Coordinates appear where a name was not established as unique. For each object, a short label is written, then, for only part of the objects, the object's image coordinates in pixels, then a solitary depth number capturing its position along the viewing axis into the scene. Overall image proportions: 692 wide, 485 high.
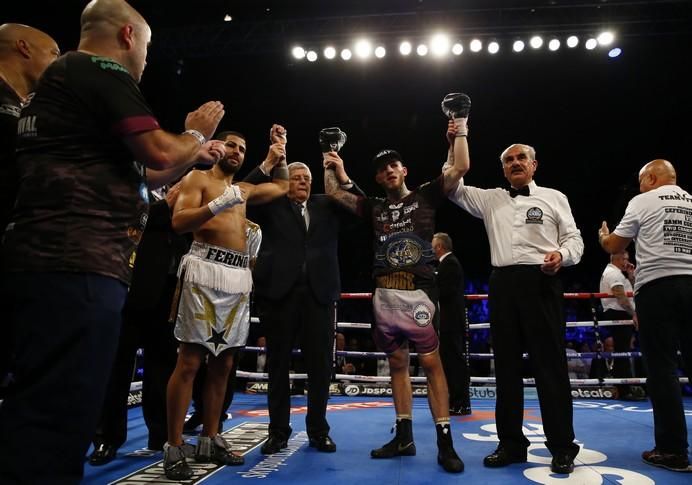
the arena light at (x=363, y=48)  6.74
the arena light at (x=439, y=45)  6.55
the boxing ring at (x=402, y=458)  1.88
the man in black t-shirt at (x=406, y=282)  2.31
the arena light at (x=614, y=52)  6.60
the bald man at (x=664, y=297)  2.13
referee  2.12
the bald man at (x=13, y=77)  1.28
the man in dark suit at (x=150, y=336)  2.30
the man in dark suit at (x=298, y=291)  2.54
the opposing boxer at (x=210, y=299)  2.01
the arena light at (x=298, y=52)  6.87
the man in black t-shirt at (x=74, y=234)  0.88
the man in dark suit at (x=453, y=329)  3.85
